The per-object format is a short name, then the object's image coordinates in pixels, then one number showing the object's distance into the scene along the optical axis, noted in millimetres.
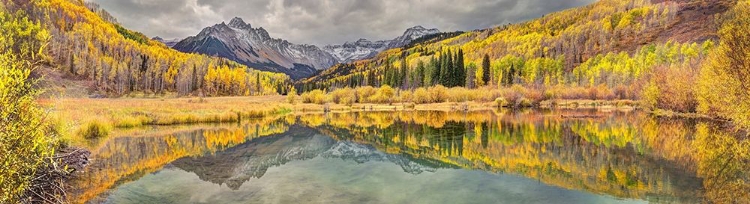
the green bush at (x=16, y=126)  6910
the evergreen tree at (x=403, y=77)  134000
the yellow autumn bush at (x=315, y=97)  89669
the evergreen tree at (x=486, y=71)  136750
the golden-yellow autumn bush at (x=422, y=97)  87250
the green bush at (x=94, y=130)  24256
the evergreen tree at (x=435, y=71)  121125
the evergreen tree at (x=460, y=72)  118325
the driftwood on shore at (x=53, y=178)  9344
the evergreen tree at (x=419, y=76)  129500
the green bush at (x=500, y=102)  75456
